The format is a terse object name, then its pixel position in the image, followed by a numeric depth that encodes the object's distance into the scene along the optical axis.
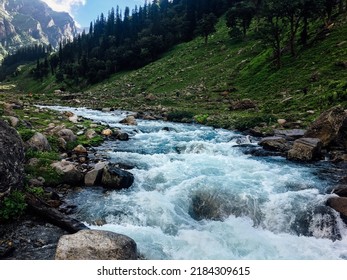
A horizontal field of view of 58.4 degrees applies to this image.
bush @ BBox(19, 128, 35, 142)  16.79
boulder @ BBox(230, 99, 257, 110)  38.66
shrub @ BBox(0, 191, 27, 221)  10.30
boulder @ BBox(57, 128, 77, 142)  19.97
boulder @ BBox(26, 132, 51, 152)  16.38
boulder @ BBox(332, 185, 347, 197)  12.83
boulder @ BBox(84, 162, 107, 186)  14.47
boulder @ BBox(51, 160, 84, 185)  14.25
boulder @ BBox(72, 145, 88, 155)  18.59
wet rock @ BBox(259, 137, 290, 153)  20.81
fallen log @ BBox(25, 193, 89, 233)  10.43
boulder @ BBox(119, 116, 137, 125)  32.58
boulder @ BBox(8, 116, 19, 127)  20.12
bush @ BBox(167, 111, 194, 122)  36.25
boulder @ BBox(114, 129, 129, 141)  24.97
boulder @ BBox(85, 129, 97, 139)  23.28
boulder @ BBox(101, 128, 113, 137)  25.16
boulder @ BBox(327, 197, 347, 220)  11.48
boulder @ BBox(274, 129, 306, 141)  23.22
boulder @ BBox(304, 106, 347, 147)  20.38
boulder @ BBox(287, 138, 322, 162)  18.81
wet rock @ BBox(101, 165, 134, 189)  14.17
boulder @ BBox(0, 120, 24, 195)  10.46
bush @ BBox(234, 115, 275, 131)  28.95
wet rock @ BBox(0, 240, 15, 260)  8.65
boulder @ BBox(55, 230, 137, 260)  7.83
